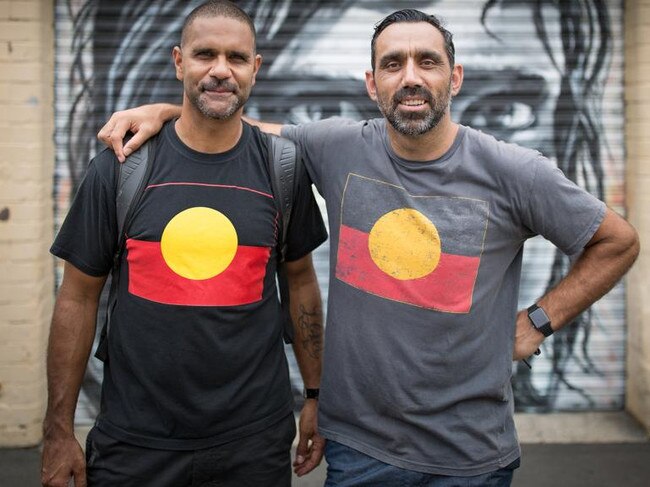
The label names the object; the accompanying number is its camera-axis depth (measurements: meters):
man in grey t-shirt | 2.60
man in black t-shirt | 2.57
